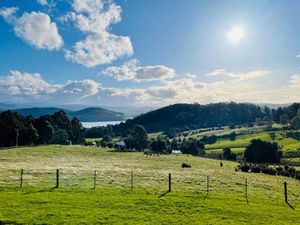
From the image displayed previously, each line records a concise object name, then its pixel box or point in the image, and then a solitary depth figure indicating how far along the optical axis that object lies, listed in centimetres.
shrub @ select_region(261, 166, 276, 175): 5862
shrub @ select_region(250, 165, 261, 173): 5967
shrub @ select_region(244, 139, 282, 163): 8751
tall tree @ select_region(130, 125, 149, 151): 10633
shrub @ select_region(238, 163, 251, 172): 5944
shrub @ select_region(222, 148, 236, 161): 9908
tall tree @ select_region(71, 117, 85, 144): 11274
